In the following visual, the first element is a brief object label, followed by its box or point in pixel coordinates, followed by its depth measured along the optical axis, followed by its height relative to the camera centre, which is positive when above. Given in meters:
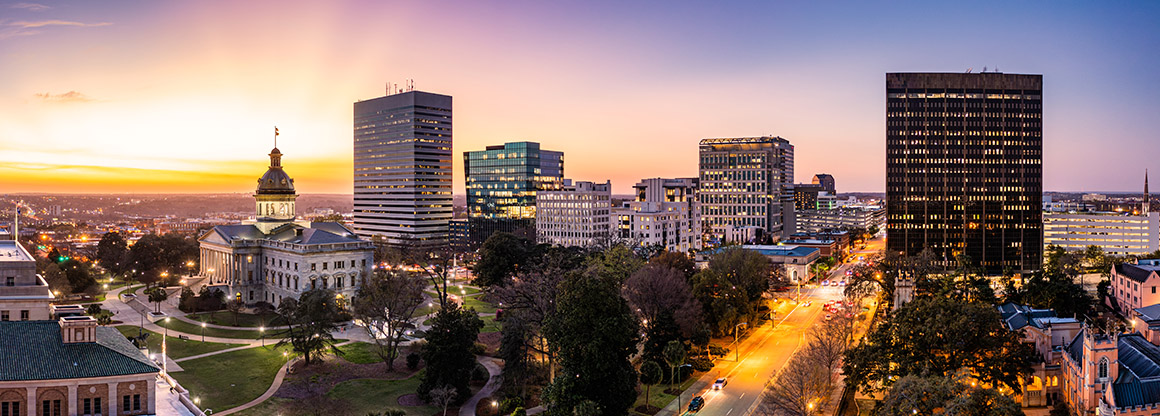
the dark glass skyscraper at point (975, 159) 176.00 +9.77
